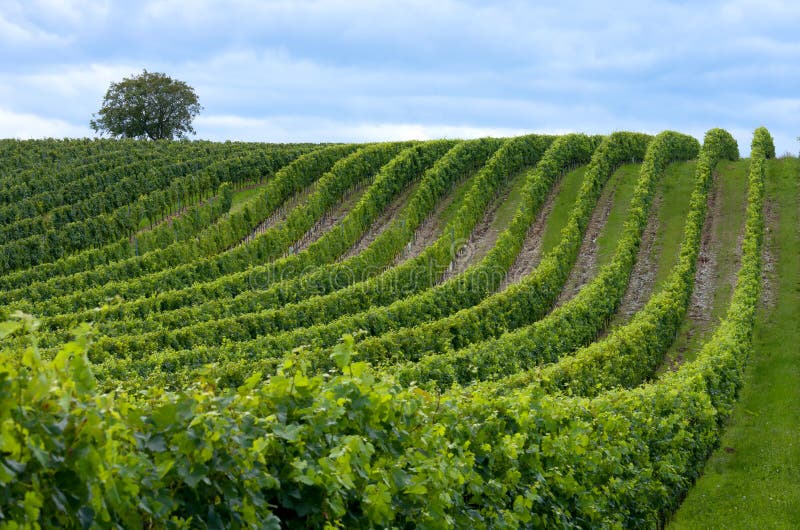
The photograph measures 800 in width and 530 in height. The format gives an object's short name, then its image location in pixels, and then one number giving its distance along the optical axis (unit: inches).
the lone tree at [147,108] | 4247.0
